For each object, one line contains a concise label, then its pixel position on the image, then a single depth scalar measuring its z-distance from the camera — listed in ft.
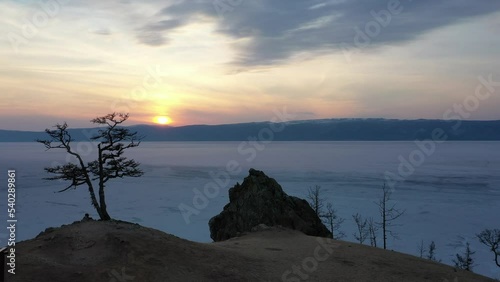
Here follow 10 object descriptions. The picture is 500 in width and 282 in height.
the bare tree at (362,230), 164.67
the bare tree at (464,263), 112.57
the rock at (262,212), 96.37
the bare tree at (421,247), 138.47
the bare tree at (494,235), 139.15
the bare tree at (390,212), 164.51
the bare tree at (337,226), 165.20
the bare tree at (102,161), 75.72
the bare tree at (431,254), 122.40
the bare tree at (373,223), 173.52
